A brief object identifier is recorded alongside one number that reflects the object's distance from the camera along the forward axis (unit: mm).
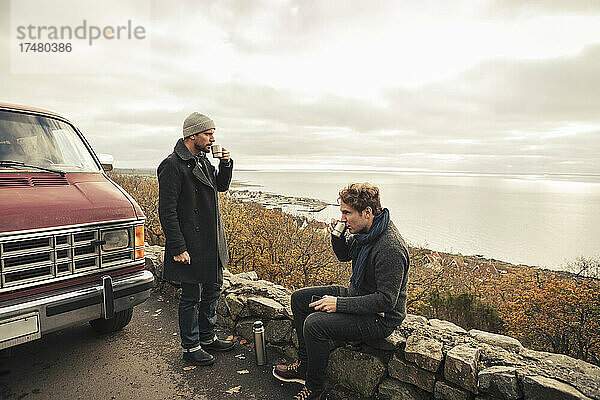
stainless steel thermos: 3633
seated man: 2732
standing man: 3396
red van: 2838
